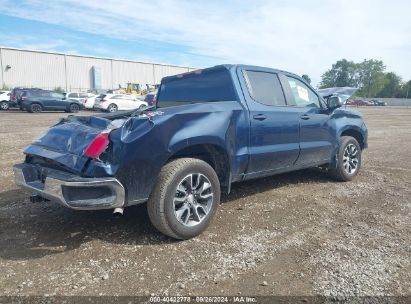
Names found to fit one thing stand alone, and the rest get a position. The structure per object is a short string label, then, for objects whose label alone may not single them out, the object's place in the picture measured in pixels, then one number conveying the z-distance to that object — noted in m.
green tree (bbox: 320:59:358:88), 118.94
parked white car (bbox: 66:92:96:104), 30.27
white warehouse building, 52.28
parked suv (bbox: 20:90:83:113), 25.80
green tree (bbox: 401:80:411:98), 99.69
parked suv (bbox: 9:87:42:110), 26.33
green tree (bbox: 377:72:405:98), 107.25
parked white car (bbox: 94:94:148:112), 28.80
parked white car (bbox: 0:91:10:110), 28.67
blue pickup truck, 3.37
